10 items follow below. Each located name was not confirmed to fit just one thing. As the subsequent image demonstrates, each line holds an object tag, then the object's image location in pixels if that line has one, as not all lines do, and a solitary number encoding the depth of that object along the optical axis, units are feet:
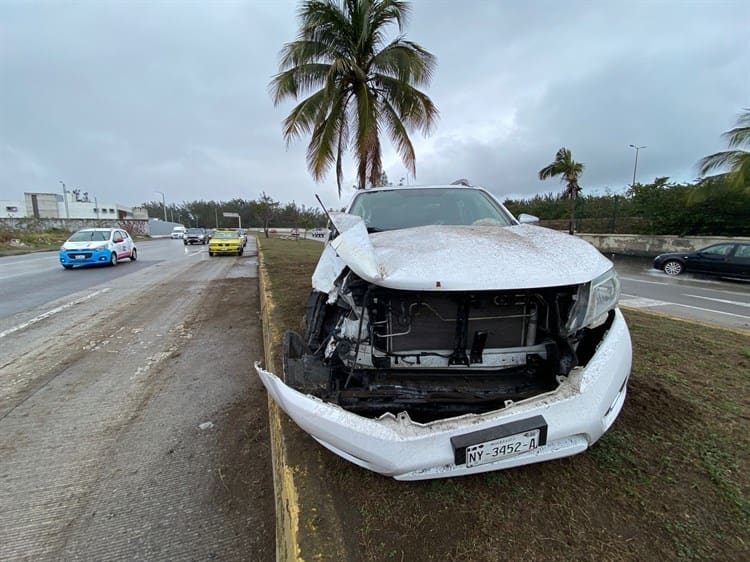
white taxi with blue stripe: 39.60
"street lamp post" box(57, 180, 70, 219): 183.03
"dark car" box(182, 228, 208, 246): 94.84
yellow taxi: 58.18
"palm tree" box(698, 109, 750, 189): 44.78
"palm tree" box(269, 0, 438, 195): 29.53
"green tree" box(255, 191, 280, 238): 151.55
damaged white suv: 5.18
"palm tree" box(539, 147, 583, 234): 80.33
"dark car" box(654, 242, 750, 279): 35.29
